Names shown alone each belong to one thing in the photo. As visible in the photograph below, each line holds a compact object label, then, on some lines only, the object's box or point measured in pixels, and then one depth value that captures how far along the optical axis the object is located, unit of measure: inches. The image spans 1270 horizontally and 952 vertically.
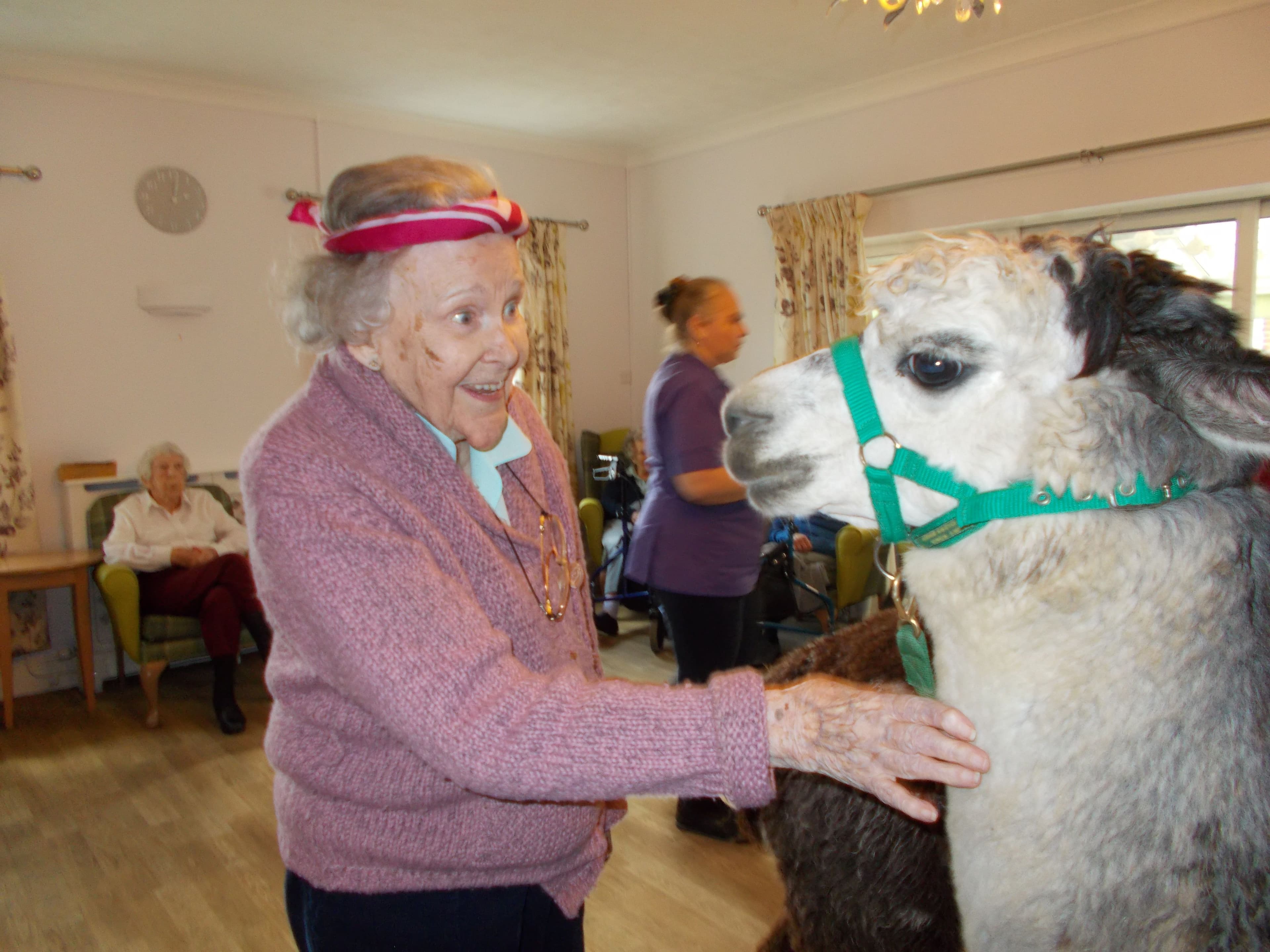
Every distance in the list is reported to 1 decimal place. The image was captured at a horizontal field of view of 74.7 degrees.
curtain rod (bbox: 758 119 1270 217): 152.2
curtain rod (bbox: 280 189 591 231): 211.6
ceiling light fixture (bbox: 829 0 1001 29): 88.6
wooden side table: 160.7
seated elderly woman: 166.7
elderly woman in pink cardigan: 30.7
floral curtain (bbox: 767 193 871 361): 210.8
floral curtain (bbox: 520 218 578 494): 253.3
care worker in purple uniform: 98.5
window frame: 161.3
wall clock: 193.3
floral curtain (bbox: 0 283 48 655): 176.2
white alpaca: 31.6
